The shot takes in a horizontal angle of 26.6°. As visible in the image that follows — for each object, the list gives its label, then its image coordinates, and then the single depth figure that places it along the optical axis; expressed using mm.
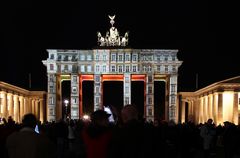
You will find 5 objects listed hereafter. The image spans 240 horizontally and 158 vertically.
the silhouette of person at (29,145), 6824
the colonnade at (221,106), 66875
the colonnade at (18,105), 68750
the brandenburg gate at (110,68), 82375
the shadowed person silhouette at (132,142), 5902
